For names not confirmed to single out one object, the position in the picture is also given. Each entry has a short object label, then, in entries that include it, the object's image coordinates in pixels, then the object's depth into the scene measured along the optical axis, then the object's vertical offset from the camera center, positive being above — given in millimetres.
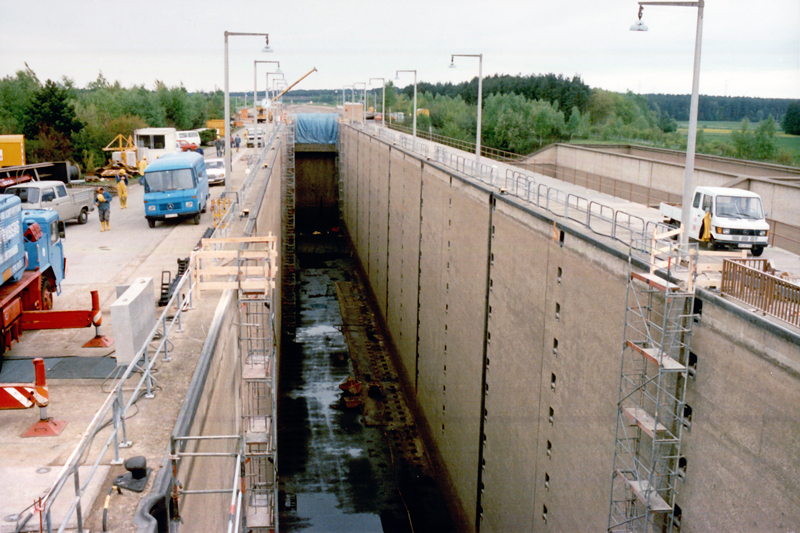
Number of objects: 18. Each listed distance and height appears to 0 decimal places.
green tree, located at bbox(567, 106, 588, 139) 95875 +2193
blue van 31156 -2406
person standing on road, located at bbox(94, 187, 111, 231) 30672 -3062
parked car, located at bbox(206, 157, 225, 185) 45719 -2330
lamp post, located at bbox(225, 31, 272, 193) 28344 -173
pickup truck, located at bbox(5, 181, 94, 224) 30188 -2844
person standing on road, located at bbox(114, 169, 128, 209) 37531 -2951
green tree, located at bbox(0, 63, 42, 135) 60031 +3033
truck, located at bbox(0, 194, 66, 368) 15523 -3211
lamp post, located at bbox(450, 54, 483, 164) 26814 -43
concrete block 11633 -2997
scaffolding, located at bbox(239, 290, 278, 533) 15469 -6264
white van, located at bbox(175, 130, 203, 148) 78381 -231
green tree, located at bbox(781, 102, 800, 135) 75375 +2621
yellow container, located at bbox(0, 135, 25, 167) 33250 -886
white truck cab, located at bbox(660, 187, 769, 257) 17000 -1741
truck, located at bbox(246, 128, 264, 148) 76000 -103
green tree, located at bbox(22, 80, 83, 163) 56062 +559
